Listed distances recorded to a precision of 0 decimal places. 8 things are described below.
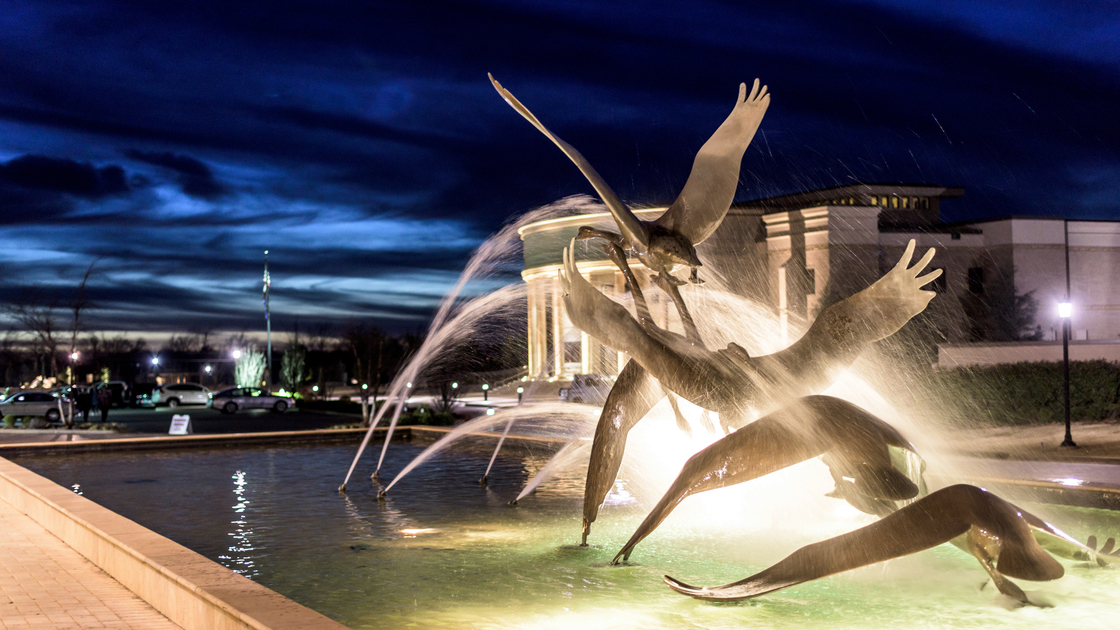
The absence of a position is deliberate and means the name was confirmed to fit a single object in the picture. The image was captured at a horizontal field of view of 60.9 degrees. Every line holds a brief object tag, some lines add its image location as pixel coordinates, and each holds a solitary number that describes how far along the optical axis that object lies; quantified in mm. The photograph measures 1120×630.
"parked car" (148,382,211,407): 52062
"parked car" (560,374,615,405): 36247
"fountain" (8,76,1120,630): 6570
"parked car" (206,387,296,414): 46438
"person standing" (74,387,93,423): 34009
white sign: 25031
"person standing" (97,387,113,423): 33625
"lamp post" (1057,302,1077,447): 20828
